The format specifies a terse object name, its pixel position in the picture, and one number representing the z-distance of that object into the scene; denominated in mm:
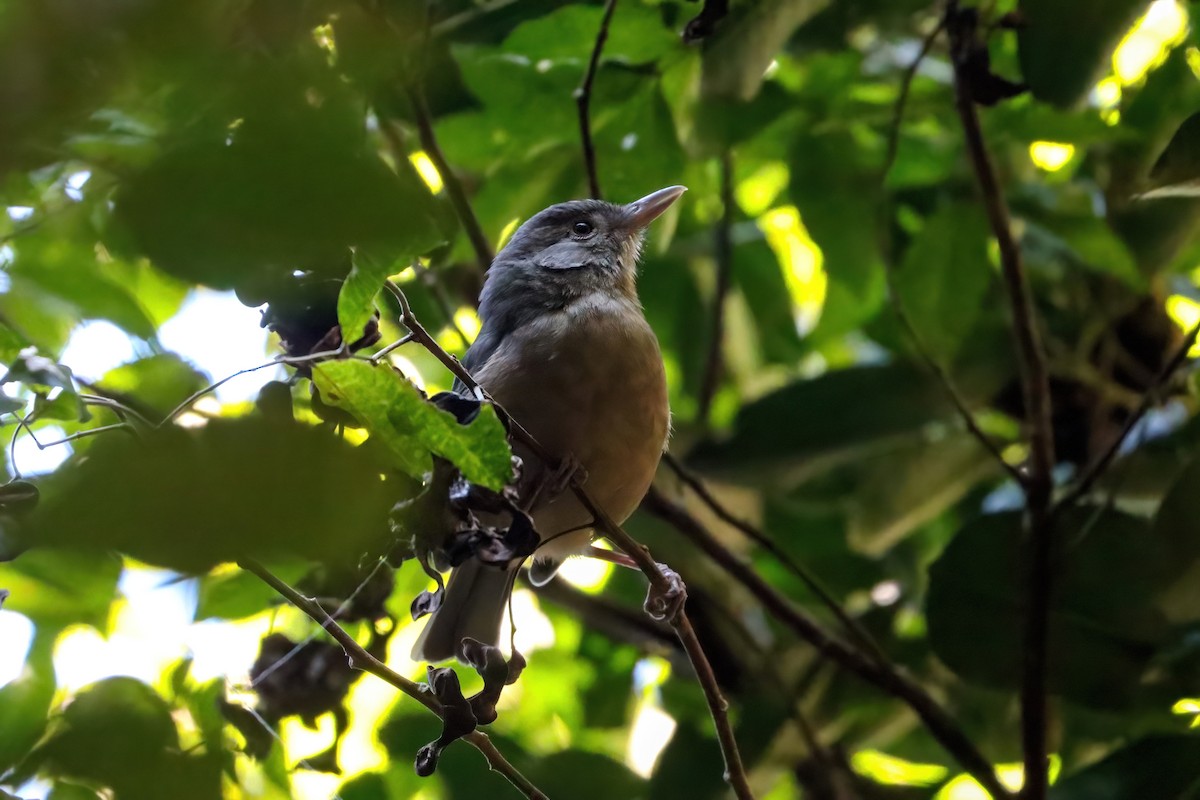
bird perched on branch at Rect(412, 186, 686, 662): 5883
